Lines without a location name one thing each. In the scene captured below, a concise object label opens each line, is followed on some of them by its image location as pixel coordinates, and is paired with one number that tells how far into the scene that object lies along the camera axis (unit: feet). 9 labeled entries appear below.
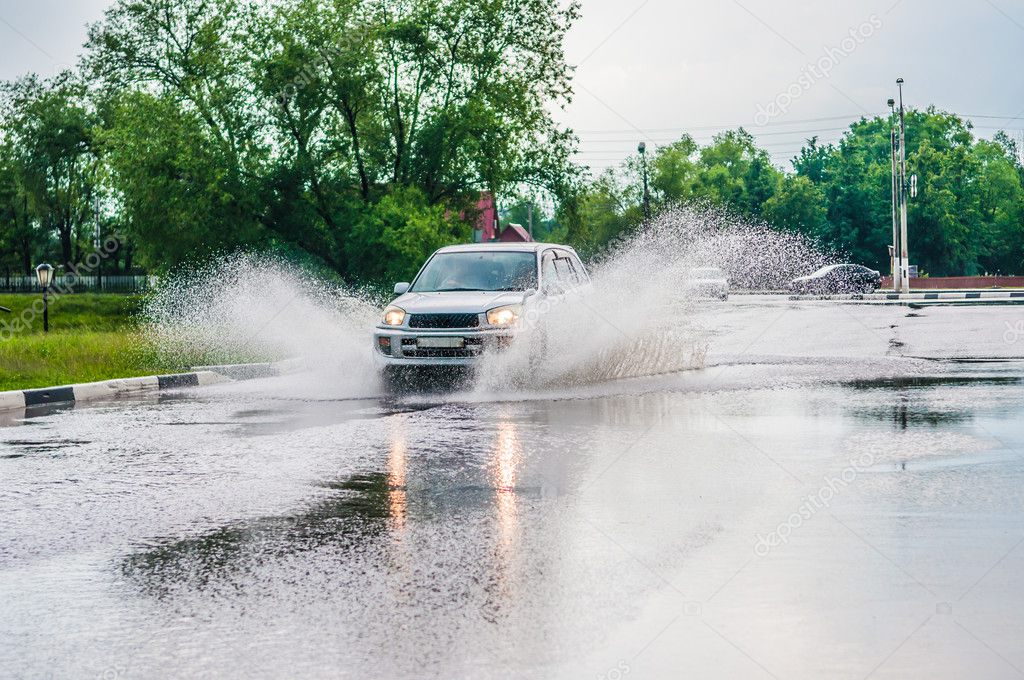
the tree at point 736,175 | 286.66
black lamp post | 93.28
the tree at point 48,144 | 210.59
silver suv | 47.42
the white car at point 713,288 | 189.26
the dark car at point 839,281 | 210.18
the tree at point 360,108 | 105.19
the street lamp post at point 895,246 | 186.80
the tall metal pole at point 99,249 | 211.00
